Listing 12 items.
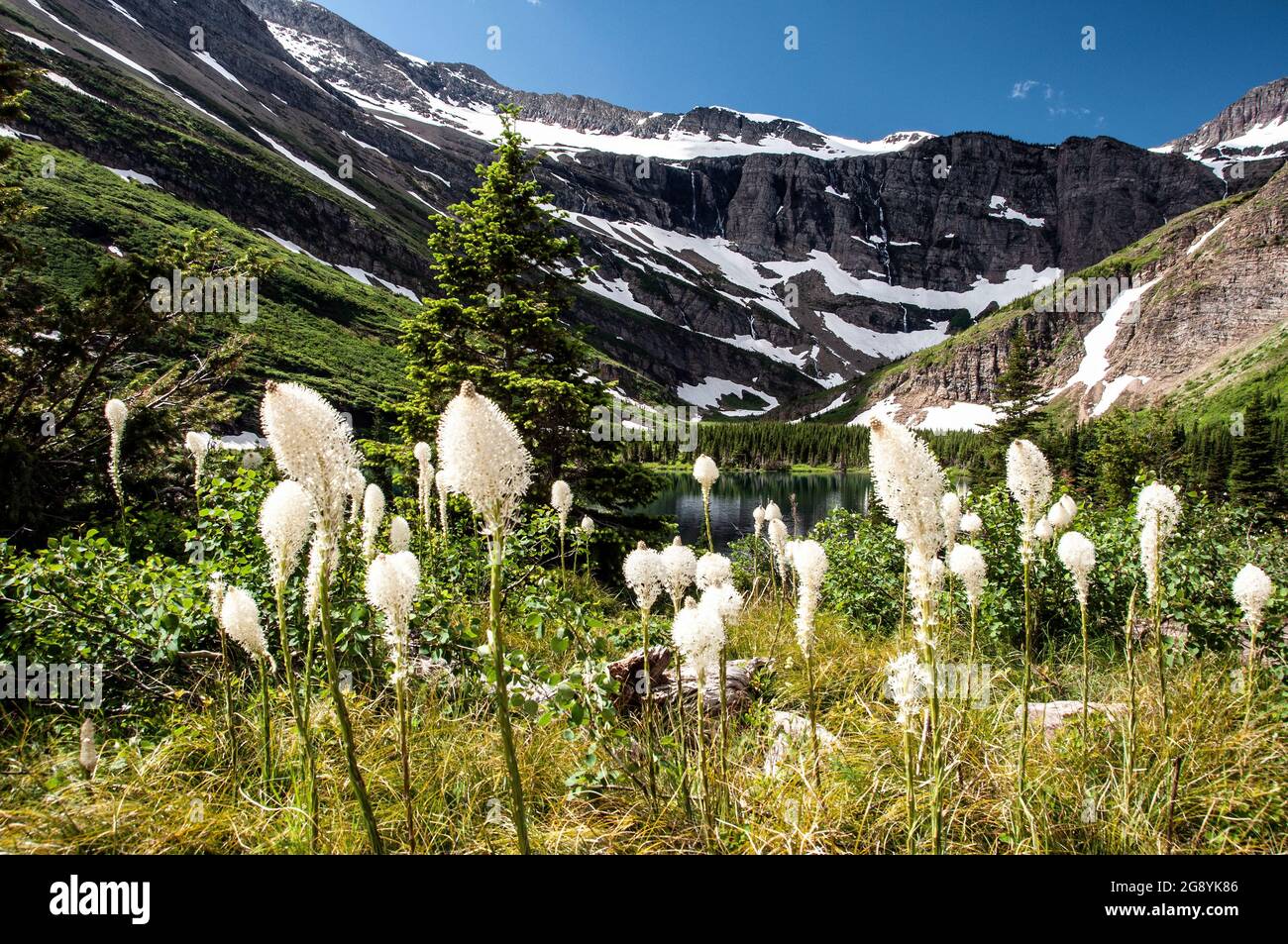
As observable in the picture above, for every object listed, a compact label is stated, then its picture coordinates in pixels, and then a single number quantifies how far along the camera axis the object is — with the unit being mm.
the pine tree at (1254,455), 49250
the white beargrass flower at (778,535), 4824
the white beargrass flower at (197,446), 5442
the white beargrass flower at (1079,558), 2842
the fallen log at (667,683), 4379
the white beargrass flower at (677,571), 2830
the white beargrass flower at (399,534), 3469
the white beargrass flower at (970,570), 3031
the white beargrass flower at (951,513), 3593
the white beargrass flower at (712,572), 3002
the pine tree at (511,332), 12430
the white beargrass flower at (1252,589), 2977
